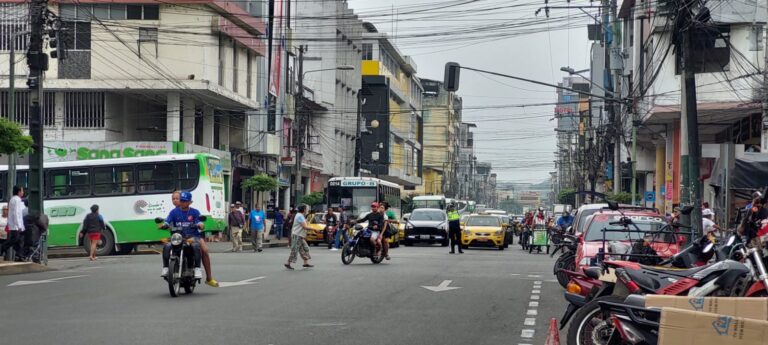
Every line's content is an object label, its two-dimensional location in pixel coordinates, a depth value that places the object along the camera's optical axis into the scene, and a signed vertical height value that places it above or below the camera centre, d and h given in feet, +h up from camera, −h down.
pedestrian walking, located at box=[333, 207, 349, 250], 128.75 -6.44
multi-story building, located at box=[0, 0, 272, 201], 143.02 +15.18
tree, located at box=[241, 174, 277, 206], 160.86 -0.61
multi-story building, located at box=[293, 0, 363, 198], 232.73 +21.50
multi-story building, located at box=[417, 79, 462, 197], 451.53 +18.31
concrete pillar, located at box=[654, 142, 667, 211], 153.69 +1.69
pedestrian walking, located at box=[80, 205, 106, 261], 101.81 -4.76
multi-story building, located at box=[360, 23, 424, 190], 299.79 +20.33
